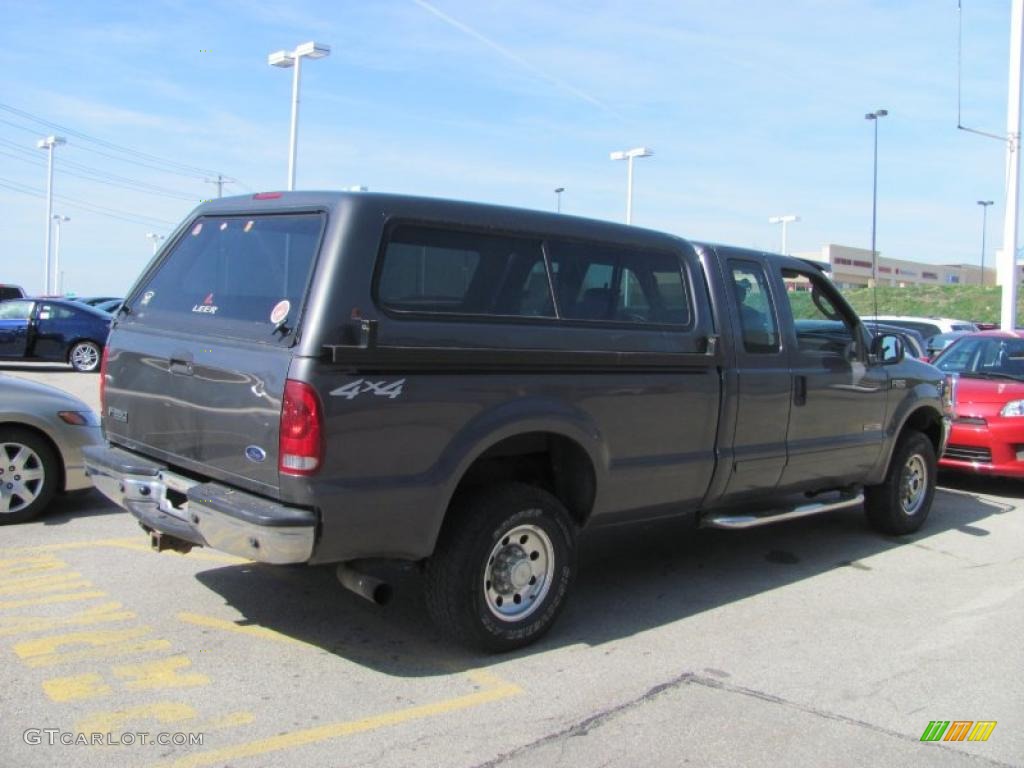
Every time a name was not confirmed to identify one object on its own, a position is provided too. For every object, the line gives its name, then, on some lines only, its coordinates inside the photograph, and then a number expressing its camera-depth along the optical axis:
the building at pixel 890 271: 83.44
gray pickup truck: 3.98
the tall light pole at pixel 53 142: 43.12
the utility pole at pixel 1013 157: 19.08
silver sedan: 6.54
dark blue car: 18.97
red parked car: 9.11
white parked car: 18.89
